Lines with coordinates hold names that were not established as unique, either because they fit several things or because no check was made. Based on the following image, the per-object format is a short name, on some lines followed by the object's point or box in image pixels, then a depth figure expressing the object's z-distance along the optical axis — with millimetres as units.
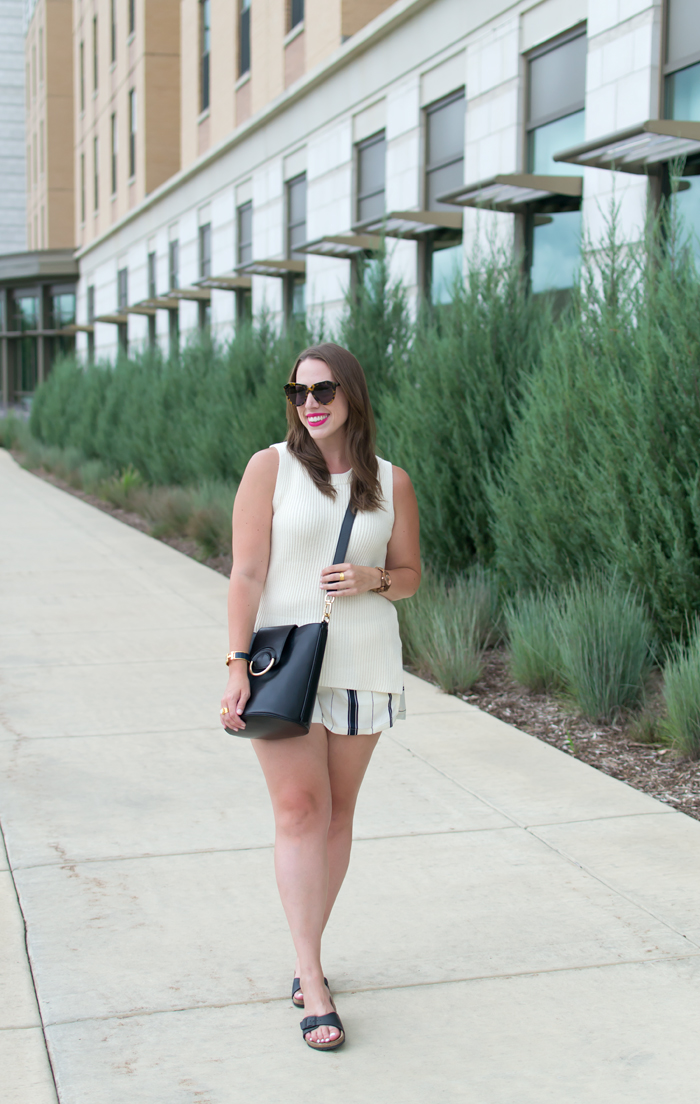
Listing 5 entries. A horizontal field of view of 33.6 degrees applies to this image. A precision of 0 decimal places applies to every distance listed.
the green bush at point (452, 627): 7230
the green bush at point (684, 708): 5648
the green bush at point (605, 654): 6422
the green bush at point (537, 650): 7008
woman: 3154
